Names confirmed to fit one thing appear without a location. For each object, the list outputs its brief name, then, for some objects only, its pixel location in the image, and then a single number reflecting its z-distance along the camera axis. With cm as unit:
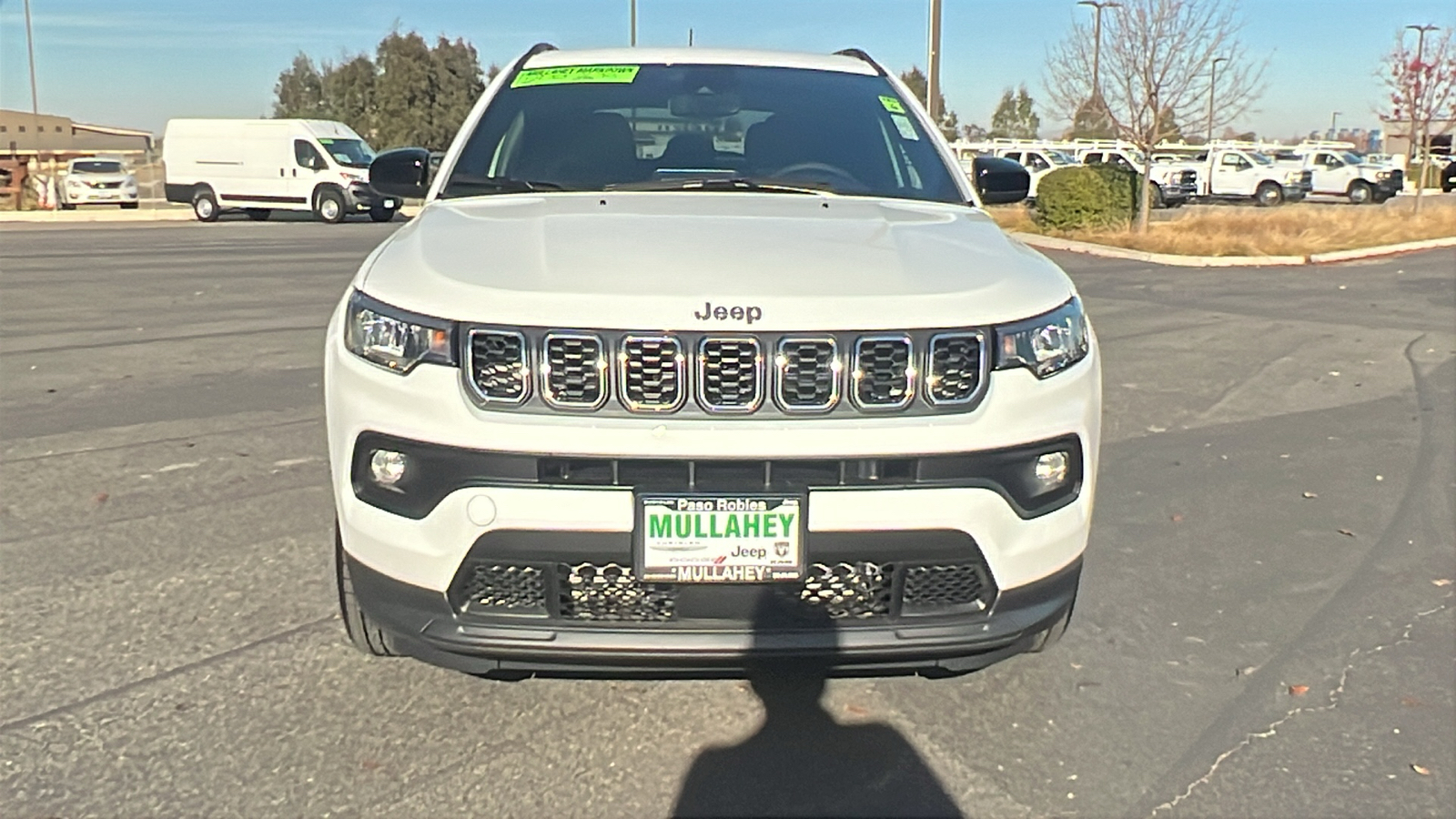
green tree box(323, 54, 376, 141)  5972
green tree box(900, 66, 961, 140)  6444
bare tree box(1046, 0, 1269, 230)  2091
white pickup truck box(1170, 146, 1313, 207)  3569
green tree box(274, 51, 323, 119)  6550
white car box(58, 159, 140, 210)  3350
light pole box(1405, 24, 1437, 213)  2816
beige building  7381
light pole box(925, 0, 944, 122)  1950
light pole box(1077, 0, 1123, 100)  2272
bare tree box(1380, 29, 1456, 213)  2805
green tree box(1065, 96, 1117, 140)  2320
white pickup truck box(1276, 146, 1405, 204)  3691
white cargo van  2841
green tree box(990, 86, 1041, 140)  8412
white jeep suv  257
